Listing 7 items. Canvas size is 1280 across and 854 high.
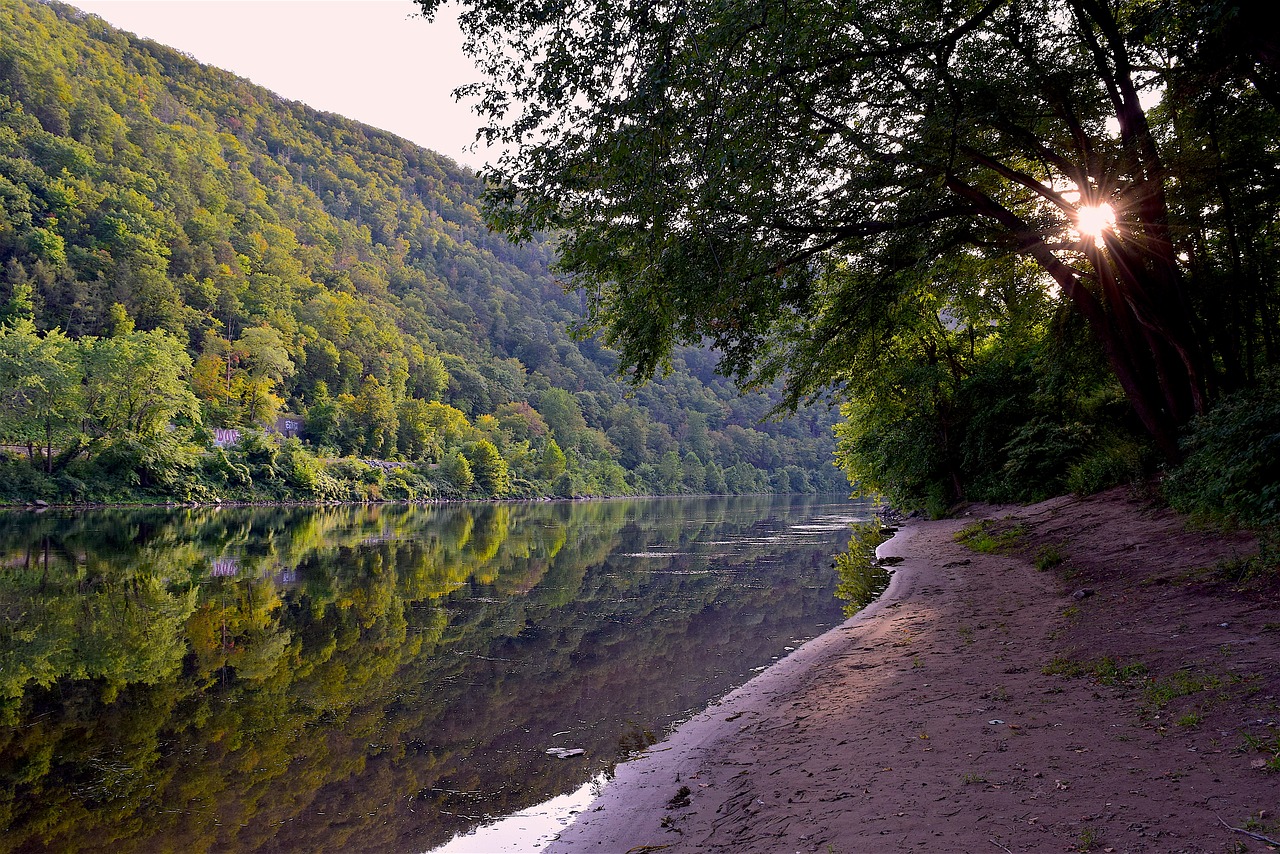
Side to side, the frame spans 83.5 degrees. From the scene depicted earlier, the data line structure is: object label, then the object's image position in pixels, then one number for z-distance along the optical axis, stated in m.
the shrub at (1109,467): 13.61
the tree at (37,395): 41.06
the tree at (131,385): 45.28
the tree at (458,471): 79.00
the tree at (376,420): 80.31
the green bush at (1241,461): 7.52
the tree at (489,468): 83.25
